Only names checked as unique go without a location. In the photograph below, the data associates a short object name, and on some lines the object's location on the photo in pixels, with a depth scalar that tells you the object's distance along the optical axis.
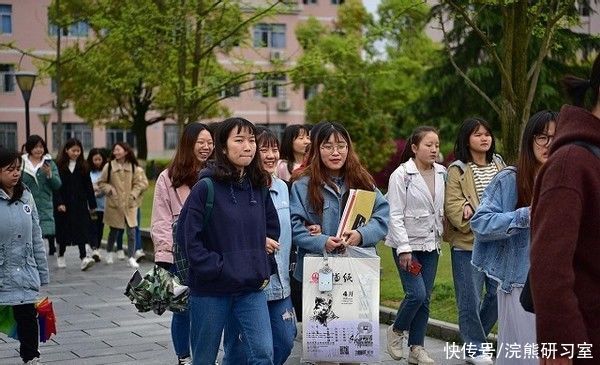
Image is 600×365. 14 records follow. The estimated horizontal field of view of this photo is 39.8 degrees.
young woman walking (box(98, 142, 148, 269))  12.23
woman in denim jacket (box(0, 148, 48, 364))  6.01
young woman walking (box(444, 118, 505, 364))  6.07
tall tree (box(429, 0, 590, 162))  9.09
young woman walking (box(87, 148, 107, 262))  12.74
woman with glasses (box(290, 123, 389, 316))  5.71
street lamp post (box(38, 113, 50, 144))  34.84
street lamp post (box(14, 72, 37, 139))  18.30
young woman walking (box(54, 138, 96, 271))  12.08
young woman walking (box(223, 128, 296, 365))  5.07
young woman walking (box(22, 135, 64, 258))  11.01
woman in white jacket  6.17
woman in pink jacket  6.10
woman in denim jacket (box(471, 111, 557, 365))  4.45
